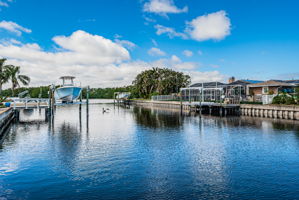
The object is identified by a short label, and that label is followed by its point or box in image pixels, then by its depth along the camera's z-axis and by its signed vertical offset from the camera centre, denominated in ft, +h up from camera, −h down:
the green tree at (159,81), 330.85 +24.07
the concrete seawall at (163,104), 227.55 -7.69
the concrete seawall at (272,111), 127.34 -8.72
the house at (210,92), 199.75 +4.54
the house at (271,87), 168.35 +7.18
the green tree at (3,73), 210.22 +23.81
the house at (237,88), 197.34 +7.68
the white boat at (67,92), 153.99 +4.09
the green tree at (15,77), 223.51 +23.31
